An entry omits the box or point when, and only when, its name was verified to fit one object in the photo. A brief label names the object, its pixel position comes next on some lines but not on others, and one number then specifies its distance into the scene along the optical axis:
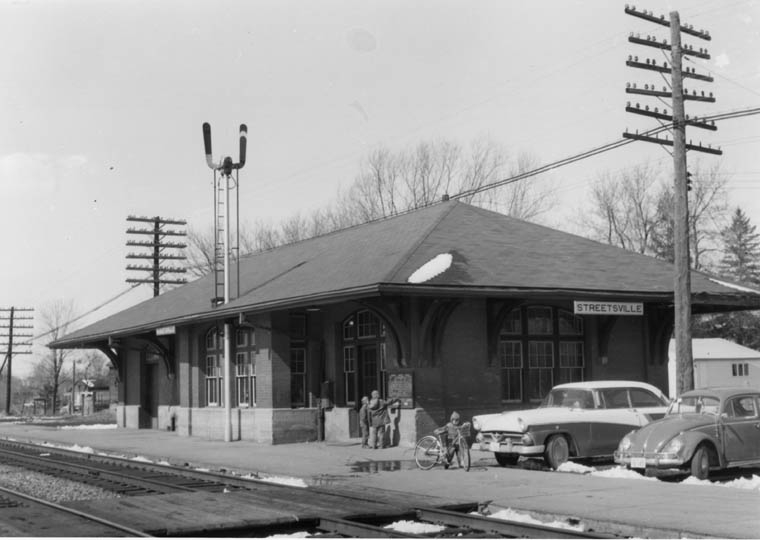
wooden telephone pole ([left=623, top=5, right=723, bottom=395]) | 18.62
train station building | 20.41
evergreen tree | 71.31
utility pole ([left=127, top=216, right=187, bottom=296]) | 53.06
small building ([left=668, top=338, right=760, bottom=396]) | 57.25
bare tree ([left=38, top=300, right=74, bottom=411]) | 76.91
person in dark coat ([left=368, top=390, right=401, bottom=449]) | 20.58
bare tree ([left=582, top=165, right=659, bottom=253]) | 58.69
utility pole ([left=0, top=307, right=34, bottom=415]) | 72.69
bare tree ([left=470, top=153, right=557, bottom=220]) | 52.81
